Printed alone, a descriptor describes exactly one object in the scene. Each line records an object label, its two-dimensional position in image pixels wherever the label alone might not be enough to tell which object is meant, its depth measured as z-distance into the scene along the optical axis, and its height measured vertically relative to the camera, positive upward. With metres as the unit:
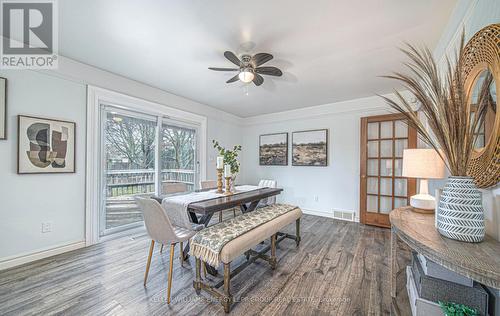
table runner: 1.97 -0.53
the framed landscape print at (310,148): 4.25 +0.24
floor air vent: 3.88 -1.18
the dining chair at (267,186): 3.39 -0.51
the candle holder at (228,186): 2.58 -0.40
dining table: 1.89 -0.50
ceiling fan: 2.07 +1.04
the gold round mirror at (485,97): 0.97 +0.35
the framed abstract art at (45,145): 2.18 +0.12
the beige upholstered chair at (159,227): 1.63 -0.64
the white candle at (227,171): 2.58 -0.19
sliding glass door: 2.94 -0.10
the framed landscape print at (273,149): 4.86 +0.22
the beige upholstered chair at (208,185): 3.25 -0.48
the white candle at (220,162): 2.54 -0.07
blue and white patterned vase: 0.91 -0.25
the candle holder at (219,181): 2.65 -0.34
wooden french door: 3.42 -0.16
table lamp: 1.51 -0.08
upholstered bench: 1.57 -0.78
